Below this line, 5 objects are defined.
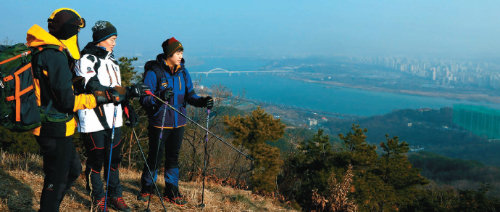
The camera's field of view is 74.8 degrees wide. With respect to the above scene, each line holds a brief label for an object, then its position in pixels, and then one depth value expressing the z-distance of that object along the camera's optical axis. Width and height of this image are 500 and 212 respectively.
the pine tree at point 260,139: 13.02
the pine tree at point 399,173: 16.67
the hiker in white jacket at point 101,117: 2.77
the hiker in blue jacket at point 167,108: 3.50
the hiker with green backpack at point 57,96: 2.16
